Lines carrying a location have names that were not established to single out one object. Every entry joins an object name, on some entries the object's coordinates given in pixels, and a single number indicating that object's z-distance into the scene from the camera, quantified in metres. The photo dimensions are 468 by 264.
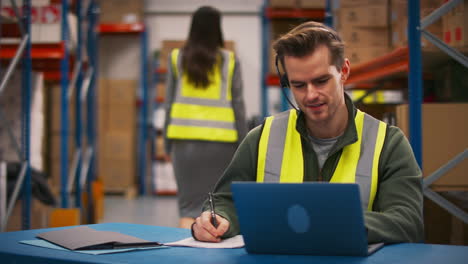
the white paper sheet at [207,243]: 1.55
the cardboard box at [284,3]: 6.82
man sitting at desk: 1.74
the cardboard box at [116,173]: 9.66
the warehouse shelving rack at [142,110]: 10.11
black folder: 1.49
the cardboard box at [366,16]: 4.55
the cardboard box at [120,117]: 9.80
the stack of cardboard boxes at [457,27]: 3.33
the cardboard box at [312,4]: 6.79
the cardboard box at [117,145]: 9.62
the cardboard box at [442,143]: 3.21
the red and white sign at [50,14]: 5.34
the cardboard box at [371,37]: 4.64
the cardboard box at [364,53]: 4.64
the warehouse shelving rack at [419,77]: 3.10
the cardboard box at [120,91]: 9.73
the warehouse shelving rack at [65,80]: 4.55
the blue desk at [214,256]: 1.33
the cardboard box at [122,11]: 9.95
